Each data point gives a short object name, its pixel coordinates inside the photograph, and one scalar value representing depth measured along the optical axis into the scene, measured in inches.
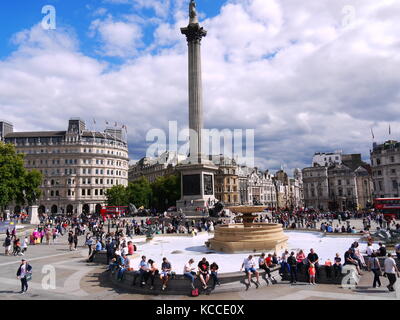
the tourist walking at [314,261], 496.1
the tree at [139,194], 3009.4
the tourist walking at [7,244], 830.0
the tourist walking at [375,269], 443.8
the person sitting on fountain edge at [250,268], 461.1
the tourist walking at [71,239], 912.6
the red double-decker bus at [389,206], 1683.2
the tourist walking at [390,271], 421.4
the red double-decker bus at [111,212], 2084.4
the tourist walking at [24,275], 467.5
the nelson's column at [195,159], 1822.1
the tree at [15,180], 1927.9
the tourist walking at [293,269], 496.1
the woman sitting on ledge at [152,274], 470.6
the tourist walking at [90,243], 765.6
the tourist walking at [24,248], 853.5
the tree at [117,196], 2972.4
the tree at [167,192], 2942.9
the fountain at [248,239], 738.2
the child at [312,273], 482.6
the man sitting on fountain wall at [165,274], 461.1
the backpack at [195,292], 443.5
